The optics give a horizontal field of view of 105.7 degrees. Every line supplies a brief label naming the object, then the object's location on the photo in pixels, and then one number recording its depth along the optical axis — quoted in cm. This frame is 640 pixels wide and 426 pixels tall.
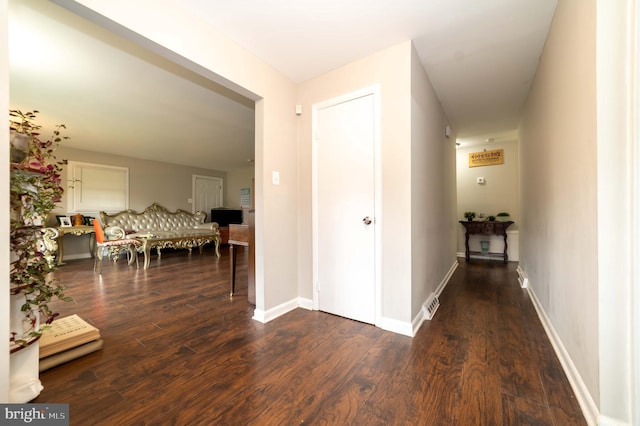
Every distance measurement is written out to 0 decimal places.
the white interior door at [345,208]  216
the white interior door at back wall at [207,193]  751
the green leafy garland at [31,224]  120
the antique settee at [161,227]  491
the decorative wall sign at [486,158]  499
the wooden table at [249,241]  258
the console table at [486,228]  470
